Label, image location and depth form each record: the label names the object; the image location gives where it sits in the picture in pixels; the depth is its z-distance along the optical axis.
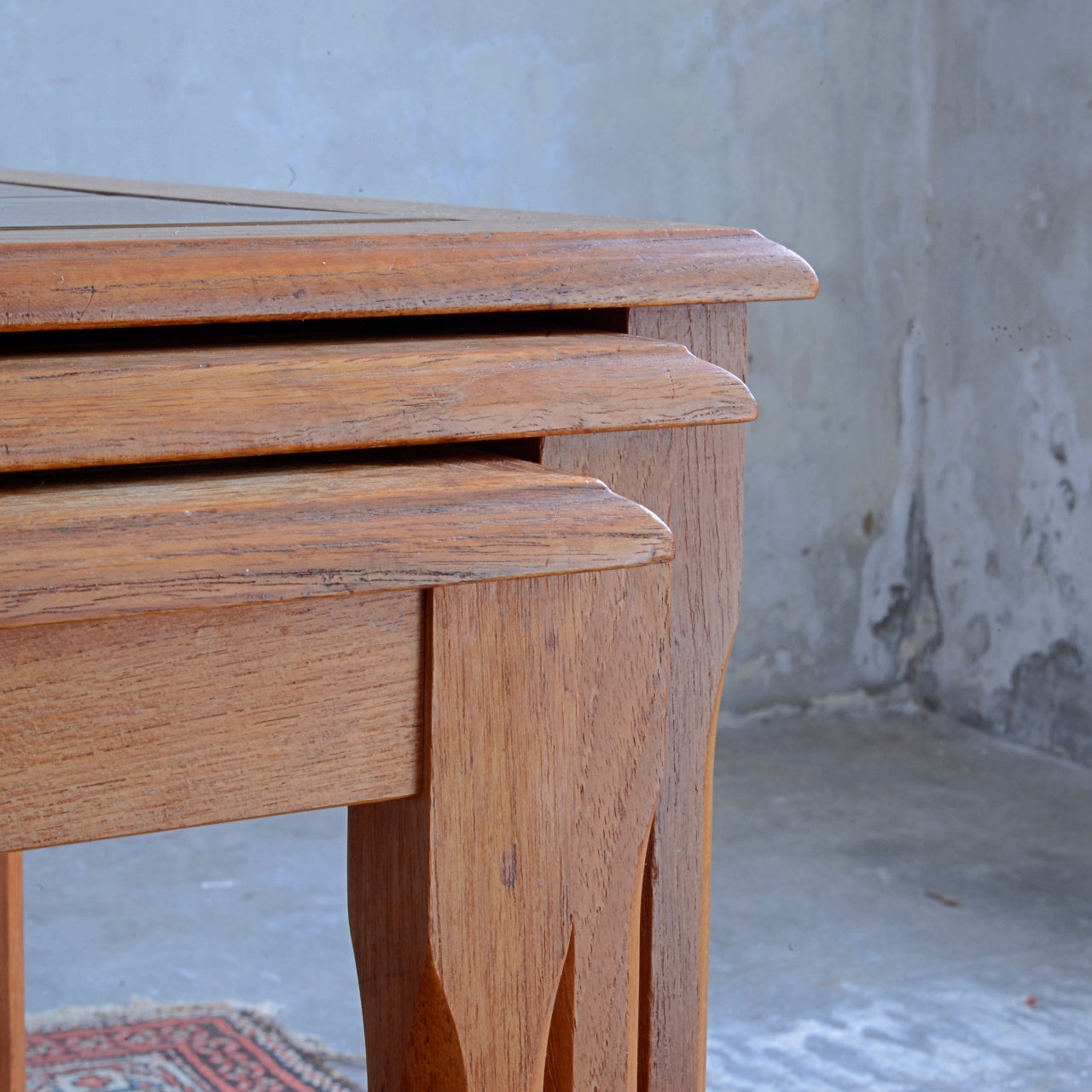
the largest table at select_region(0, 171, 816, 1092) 1.06
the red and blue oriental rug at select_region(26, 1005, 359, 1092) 2.83
